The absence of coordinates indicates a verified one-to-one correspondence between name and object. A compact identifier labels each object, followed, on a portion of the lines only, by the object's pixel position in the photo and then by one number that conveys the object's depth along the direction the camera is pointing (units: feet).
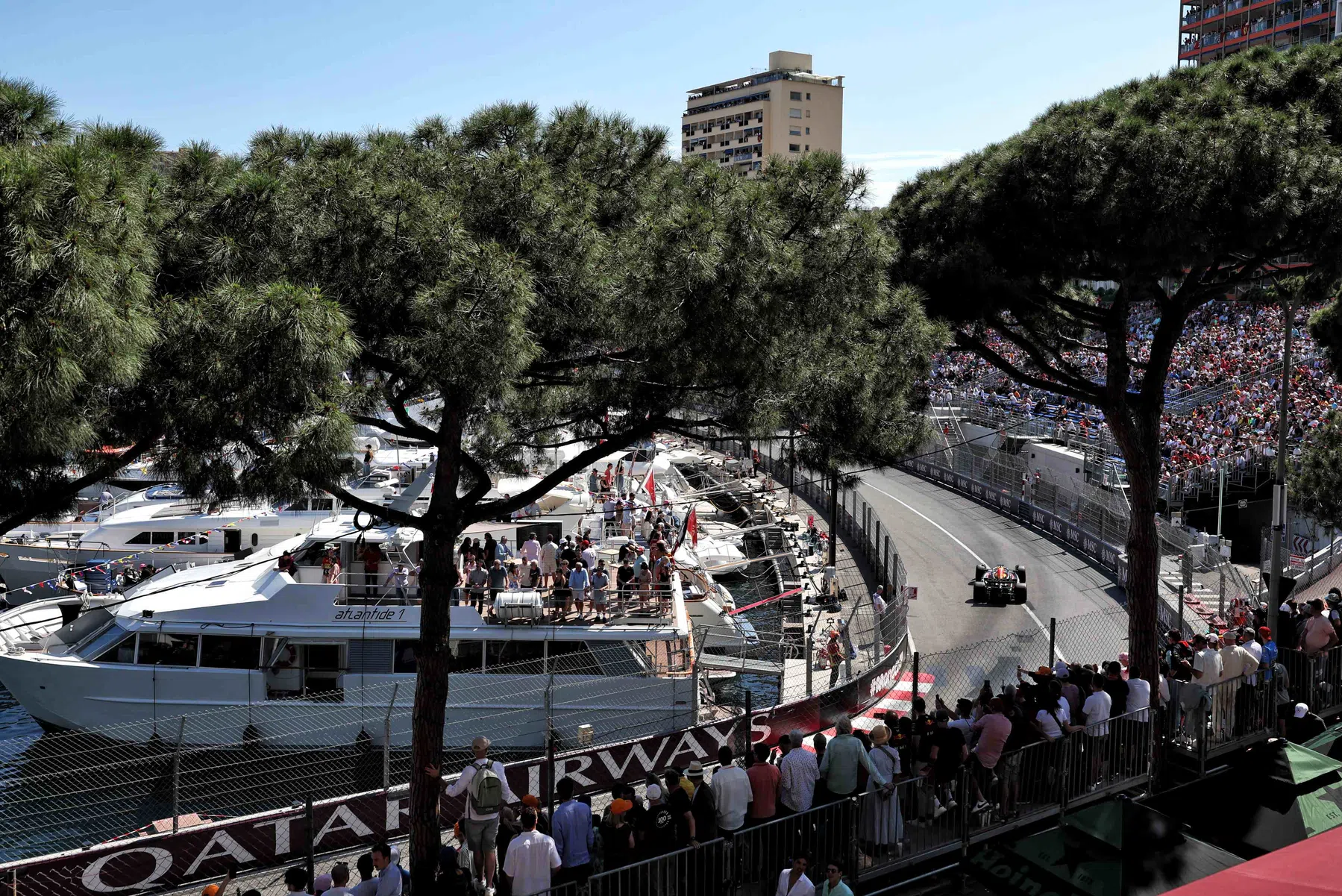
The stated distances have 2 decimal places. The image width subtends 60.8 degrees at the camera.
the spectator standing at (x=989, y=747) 37.91
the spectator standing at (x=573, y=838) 34.55
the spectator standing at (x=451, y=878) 34.12
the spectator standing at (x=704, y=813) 35.19
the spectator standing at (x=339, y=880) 31.22
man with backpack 37.22
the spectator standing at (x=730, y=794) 35.19
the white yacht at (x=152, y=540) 98.12
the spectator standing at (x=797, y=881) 30.19
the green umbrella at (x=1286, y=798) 33.27
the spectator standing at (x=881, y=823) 35.70
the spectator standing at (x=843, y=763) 36.35
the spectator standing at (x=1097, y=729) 39.96
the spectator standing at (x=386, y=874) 32.94
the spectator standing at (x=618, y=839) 34.24
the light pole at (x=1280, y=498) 57.82
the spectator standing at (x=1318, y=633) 49.68
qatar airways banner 40.75
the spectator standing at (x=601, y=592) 66.95
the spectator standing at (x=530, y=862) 31.96
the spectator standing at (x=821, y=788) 37.09
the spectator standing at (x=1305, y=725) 44.04
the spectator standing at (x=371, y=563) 67.00
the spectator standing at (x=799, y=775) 35.91
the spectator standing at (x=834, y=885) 29.66
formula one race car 94.53
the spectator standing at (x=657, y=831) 34.45
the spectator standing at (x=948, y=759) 36.94
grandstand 124.57
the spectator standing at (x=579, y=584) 66.28
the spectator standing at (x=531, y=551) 69.92
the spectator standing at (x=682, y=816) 34.22
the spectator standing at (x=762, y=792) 36.09
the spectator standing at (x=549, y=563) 69.56
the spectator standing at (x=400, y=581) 67.00
